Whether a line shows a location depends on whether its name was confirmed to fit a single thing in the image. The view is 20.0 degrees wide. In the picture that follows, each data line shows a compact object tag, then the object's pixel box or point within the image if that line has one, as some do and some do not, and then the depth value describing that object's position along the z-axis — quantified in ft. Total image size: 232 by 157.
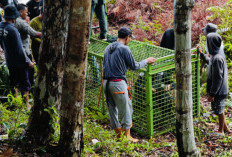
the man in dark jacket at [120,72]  38.03
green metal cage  41.43
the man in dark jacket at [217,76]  40.43
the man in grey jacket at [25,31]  46.18
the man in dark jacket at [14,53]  42.26
